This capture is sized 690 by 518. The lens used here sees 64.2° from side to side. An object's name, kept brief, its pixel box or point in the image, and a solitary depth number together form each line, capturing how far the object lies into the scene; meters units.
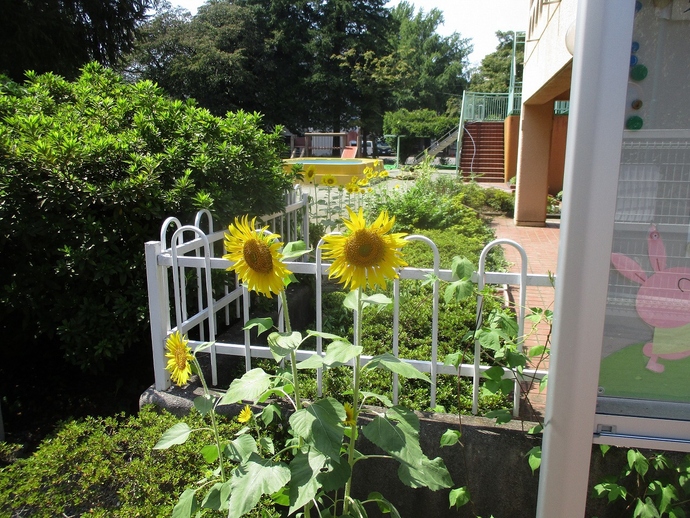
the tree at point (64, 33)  11.34
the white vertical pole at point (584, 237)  1.29
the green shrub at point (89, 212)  3.35
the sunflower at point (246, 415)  2.24
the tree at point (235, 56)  35.06
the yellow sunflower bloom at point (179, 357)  2.15
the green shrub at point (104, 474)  2.35
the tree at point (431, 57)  59.75
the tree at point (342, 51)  39.06
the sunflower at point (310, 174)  6.43
